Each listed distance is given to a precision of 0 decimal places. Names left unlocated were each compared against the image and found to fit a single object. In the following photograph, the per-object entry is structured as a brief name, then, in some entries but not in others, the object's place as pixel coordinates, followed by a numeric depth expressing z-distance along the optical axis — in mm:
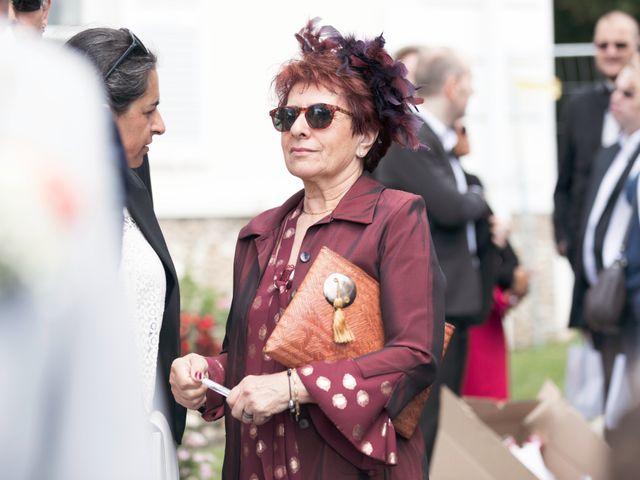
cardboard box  7689
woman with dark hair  5149
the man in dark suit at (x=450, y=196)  9386
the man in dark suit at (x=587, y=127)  12491
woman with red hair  4748
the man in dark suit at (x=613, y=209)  9791
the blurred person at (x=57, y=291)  2390
